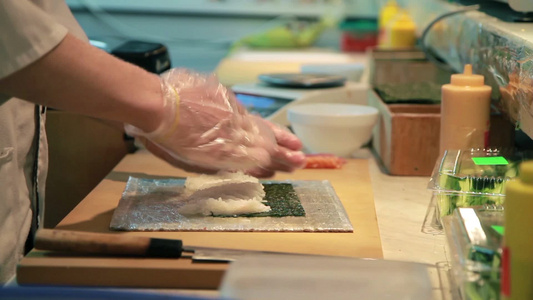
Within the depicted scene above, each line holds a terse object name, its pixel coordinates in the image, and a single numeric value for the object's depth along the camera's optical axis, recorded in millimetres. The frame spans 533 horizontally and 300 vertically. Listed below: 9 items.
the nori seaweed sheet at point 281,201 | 1466
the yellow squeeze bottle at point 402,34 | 2906
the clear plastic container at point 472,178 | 1400
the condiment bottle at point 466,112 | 1586
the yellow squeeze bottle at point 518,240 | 1135
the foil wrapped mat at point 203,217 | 1418
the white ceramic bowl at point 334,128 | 1819
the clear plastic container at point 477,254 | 1174
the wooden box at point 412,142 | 1727
